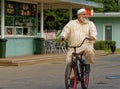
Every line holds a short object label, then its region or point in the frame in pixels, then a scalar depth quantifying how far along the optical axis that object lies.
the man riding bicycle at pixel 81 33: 9.67
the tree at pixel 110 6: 53.72
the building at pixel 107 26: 37.62
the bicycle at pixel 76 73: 9.23
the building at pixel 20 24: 21.55
